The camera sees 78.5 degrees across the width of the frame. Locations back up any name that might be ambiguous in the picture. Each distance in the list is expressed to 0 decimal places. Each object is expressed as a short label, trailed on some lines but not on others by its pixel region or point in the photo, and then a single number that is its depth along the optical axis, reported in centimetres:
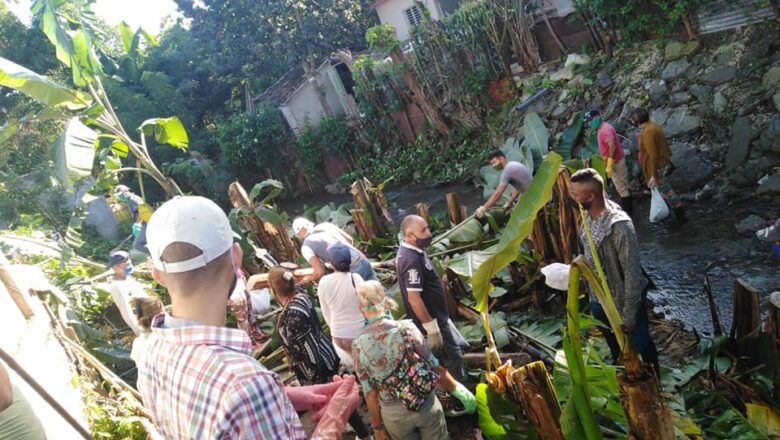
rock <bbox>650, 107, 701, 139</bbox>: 777
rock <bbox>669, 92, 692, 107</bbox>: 803
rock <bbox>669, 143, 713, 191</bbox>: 722
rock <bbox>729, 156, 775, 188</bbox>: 662
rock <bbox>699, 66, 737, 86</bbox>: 750
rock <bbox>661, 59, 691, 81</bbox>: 829
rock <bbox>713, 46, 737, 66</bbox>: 762
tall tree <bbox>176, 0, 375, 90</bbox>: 2075
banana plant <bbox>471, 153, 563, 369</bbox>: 222
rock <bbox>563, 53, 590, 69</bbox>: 1056
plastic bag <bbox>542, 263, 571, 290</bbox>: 344
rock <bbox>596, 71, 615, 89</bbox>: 969
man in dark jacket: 313
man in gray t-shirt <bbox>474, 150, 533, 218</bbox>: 578
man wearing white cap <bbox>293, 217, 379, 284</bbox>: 435
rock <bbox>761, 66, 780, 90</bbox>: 688
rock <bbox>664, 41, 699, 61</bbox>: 828
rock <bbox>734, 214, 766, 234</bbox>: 576
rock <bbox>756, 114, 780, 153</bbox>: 658
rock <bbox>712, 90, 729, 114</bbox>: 745
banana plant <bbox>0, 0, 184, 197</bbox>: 539
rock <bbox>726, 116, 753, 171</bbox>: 691
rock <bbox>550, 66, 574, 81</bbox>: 1084
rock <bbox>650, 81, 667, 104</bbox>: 848
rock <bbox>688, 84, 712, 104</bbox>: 773
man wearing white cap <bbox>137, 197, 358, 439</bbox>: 136
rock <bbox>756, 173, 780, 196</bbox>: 626
